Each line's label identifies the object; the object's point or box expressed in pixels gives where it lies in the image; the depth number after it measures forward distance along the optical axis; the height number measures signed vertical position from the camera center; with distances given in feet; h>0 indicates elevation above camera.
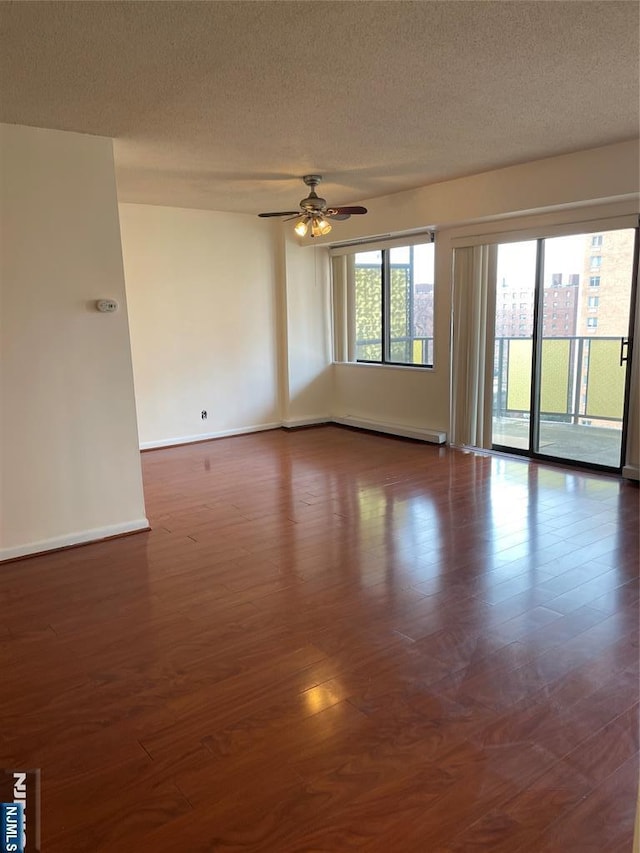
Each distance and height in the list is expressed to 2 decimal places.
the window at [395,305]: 21.36 +0.72
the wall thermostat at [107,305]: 12.47 +0.55
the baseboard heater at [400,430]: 20.81 -3.84
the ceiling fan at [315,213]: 15.93 +2.99
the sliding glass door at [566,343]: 16.71 -0.68
